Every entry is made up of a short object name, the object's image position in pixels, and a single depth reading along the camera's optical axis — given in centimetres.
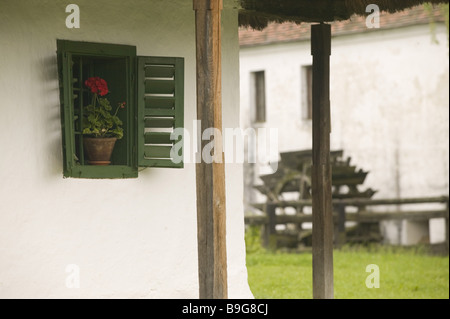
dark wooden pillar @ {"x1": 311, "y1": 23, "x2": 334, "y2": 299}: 1285
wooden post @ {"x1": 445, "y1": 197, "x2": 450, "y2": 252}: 2586
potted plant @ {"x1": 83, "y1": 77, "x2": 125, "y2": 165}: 1169
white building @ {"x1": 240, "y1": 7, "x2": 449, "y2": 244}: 3040
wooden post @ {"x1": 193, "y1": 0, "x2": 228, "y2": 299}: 940
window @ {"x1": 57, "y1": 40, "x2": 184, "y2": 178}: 1187
